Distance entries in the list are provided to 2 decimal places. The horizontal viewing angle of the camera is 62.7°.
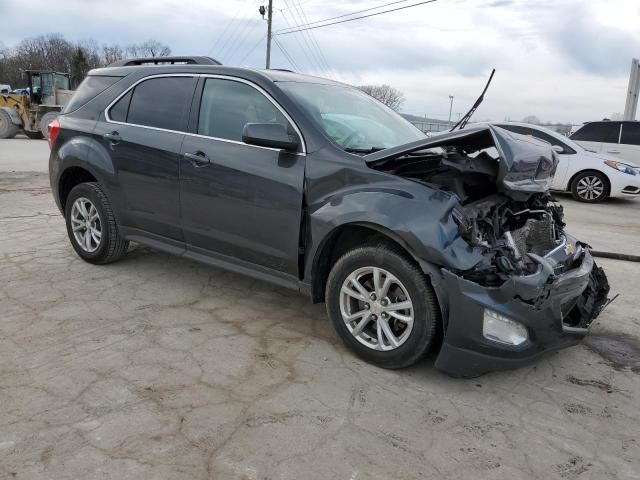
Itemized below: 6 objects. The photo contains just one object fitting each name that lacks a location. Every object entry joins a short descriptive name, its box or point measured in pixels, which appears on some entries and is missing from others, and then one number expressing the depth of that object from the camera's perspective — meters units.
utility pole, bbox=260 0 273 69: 31.30
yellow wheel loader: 20.86
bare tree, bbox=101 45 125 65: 80.93
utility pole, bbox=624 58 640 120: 15.77
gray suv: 2.88
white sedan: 10.25
